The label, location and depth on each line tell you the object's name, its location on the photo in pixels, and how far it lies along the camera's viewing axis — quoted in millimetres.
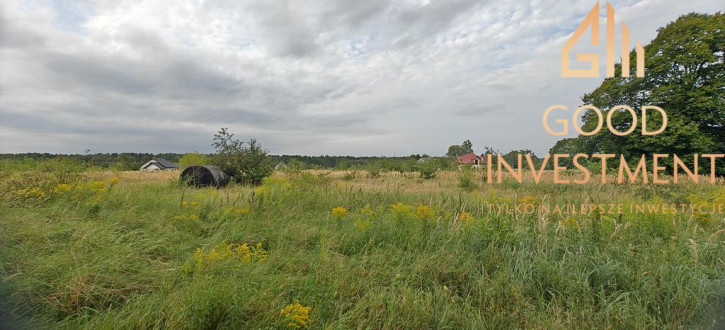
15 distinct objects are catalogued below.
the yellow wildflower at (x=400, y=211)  4312
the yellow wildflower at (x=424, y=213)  4227
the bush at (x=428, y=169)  17062
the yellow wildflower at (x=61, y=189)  5176
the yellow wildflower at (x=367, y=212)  4996
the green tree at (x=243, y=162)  13336
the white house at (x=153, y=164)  63531
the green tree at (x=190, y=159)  37181
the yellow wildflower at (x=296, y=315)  1983
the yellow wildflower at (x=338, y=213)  4680
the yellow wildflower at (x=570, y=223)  4086
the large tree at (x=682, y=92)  16203
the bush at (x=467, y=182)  11114
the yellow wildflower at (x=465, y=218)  4347
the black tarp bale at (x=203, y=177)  10766
